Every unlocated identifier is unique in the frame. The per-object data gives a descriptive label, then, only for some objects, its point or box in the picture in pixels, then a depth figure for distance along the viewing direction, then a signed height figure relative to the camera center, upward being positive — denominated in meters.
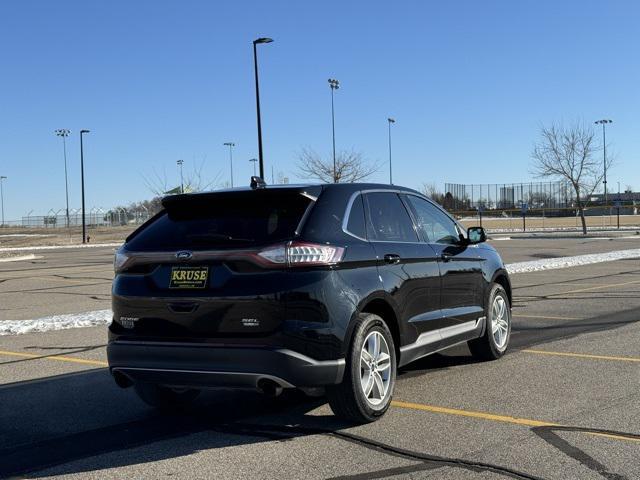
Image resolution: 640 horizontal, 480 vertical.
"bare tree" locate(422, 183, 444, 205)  100.54 +3.11
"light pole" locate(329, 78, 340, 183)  52.74 +9.73
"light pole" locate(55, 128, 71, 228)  77.38 +9.90
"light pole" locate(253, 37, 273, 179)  26.38 +4.68
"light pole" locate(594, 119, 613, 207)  78.06 +9.49
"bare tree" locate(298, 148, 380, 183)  44.42 +2.86
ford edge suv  4.95 -0.55
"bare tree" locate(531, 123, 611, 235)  46.66 +3.00
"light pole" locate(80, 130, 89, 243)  54.02 +4.30
